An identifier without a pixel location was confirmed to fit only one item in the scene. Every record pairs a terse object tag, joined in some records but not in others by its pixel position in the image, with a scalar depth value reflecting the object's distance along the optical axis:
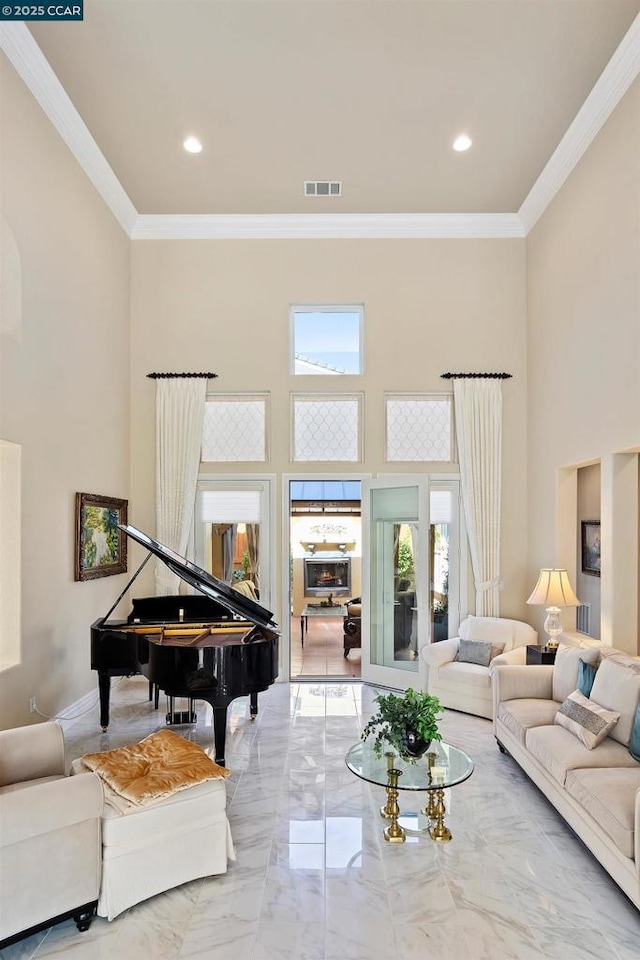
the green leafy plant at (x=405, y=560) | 6.81
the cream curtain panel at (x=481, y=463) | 7.00
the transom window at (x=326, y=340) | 7.34
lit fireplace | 11.76
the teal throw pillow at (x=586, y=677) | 4.08
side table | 5.28
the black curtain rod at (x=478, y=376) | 7.11
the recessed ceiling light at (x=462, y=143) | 5.66
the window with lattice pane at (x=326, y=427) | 7.23
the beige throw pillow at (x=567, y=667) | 4.33
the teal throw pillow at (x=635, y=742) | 3.36
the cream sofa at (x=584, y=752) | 2.94
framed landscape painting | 5.68
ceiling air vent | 6.41
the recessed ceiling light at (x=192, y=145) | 5.66
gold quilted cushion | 3.01
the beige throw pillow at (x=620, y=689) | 3.64
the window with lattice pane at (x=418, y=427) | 7.21
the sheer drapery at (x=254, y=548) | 7.20
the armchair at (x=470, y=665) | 5.75
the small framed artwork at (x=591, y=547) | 6.04
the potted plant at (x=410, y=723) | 3.56
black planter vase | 3.56
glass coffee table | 3.51
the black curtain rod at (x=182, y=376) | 7.16
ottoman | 2.86
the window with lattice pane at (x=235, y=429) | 7.24
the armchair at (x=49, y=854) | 2.55
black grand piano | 4.42
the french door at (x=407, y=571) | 6.65
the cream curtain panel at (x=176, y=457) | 7.09
